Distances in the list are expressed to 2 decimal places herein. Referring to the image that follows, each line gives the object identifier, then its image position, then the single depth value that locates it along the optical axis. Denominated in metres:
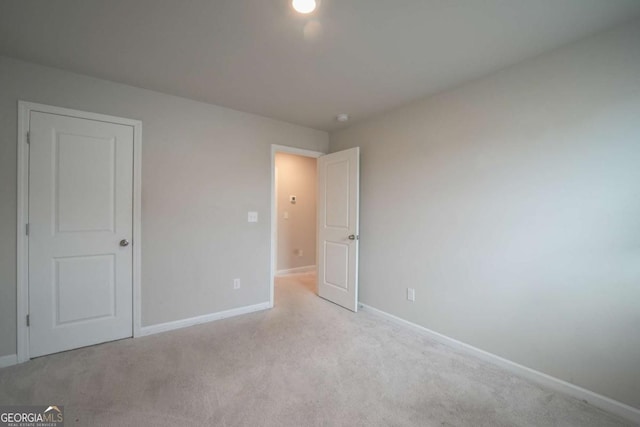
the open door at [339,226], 3.31
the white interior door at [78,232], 2.19
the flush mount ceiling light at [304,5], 1.49
